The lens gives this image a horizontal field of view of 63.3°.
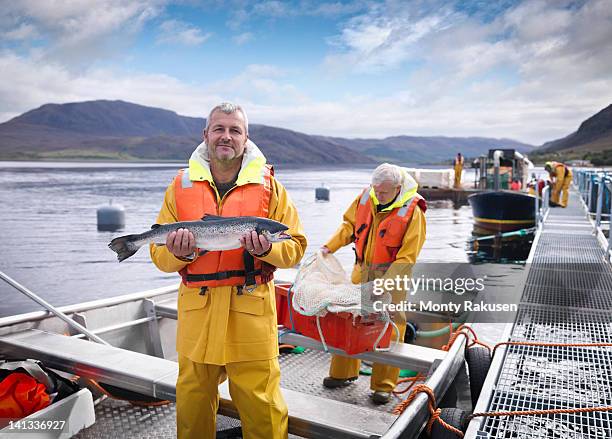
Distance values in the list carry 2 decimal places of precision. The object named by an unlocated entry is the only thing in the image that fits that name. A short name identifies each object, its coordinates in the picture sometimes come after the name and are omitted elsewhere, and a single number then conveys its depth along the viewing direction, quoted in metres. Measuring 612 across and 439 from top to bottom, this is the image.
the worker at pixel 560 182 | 18.33
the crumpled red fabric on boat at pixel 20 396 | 3.51
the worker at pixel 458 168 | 39.97
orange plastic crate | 4.03
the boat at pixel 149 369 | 3.24
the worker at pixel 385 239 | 4.50
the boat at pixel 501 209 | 20.21
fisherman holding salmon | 2.79
